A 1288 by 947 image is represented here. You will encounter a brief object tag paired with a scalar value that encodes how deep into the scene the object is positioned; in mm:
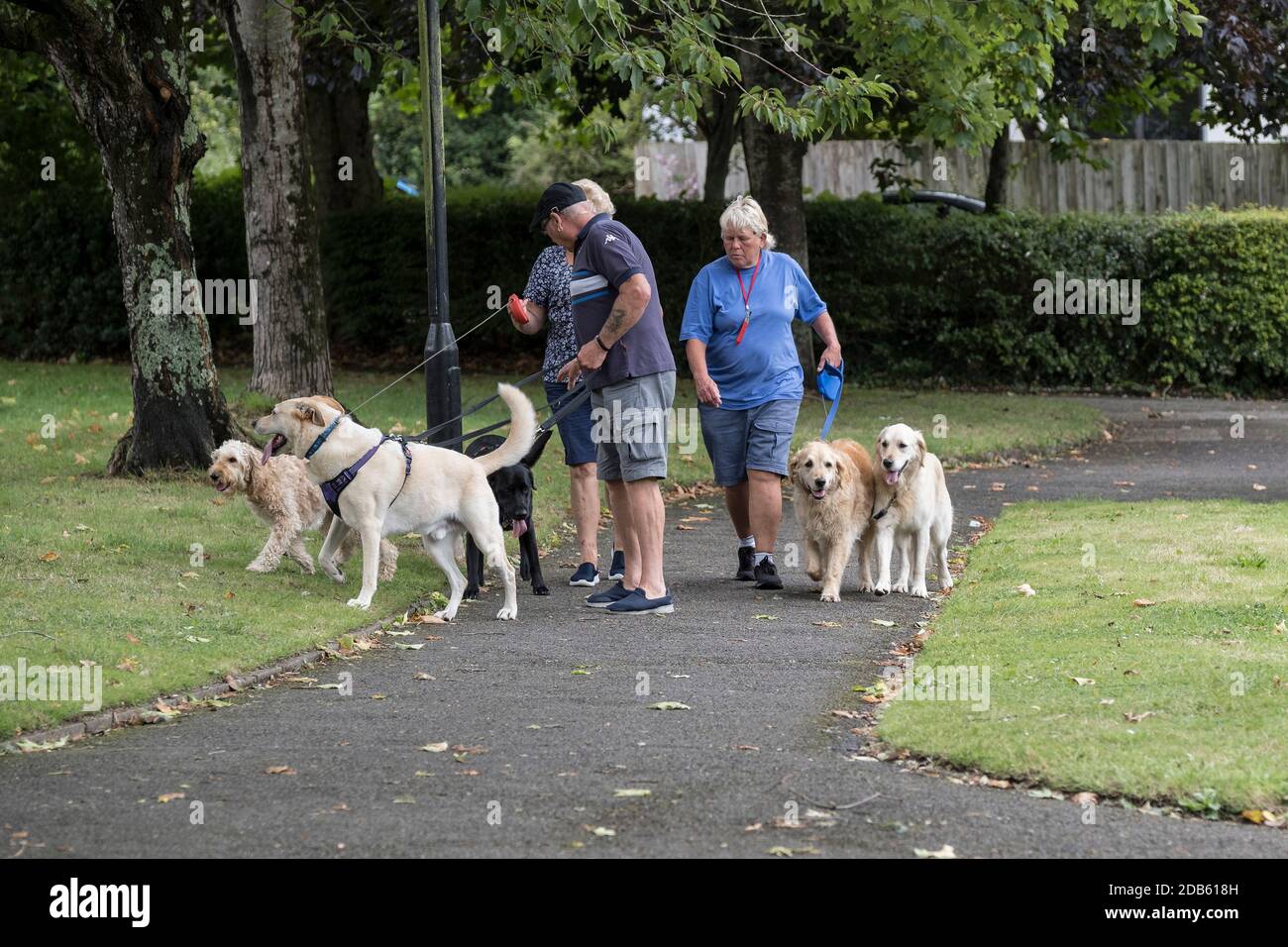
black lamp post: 10453
